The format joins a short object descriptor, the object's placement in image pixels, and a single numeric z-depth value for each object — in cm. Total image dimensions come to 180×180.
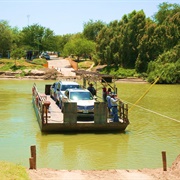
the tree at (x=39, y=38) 9281
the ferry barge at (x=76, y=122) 1705
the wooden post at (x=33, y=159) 1024
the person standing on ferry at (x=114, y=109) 1772
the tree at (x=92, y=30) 11706
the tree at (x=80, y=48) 8494
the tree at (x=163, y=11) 9632
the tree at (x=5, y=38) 8144
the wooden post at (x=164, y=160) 1060
